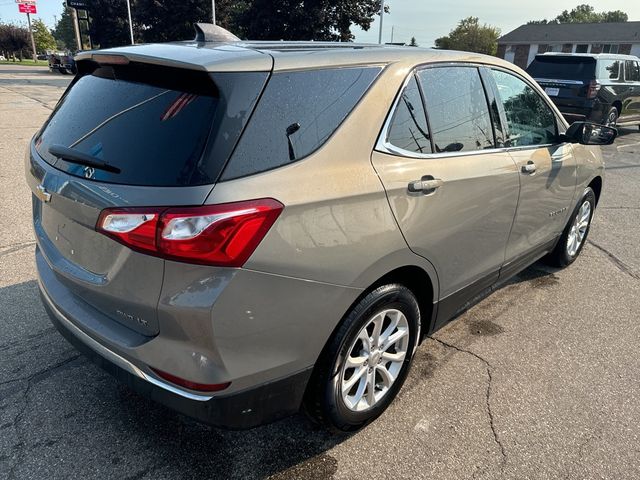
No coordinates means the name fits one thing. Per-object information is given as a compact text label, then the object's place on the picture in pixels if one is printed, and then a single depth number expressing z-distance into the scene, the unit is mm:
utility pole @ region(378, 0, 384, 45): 29844
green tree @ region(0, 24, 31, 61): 71188
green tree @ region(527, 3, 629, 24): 95531
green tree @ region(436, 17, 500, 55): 70688
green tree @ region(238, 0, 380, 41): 30797
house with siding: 51844
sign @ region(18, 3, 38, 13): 64562
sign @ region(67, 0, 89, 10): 39719
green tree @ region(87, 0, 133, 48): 41125
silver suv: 1700
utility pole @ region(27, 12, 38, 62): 66250
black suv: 11531
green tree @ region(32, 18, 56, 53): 78562
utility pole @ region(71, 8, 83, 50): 42969
